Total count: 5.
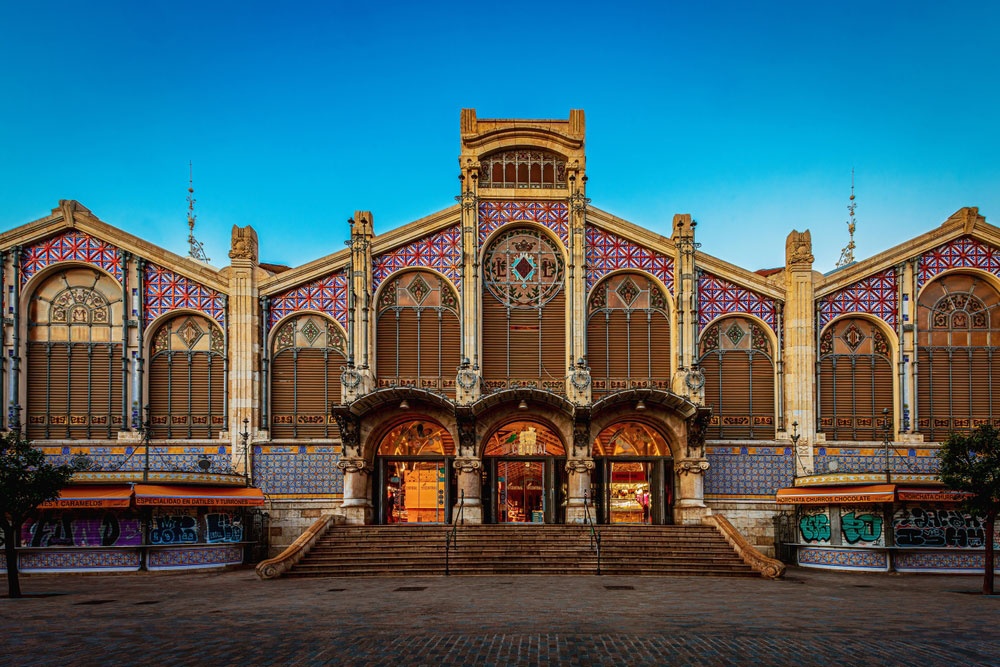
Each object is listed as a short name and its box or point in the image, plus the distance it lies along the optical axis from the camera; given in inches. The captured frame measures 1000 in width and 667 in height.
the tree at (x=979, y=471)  839.1
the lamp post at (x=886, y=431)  1072.8
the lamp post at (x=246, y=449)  1199.6
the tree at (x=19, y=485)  806.5
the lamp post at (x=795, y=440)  1215.9
